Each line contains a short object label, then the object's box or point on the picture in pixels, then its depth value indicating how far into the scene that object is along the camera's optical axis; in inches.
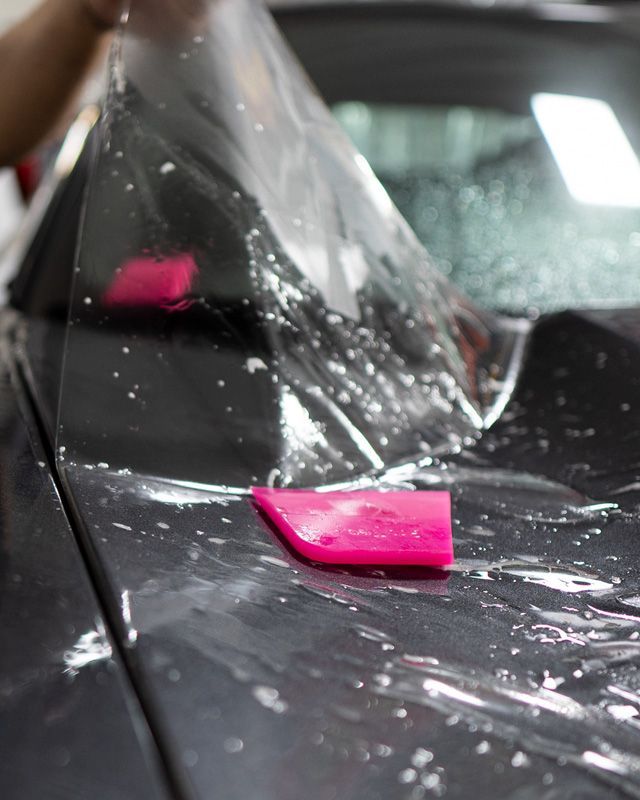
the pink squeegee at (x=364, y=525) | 24.1
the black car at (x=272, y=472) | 16.4
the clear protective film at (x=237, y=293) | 30.0
